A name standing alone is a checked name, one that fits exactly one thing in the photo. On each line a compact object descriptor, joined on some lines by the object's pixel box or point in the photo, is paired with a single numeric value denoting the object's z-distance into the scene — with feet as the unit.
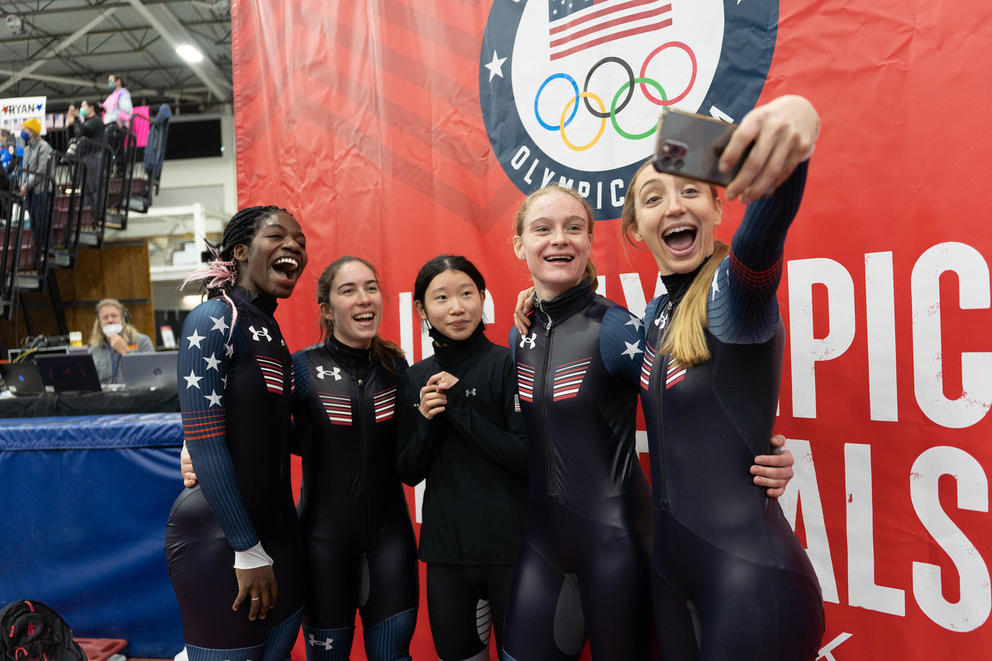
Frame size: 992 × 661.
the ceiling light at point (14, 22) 38.45
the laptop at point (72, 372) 15.51
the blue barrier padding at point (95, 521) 10.34
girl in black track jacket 6.49
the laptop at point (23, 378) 16.26
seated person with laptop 19.51
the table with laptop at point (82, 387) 14.85
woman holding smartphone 4.37
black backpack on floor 8.56
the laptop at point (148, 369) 16.26
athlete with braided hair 5.77
